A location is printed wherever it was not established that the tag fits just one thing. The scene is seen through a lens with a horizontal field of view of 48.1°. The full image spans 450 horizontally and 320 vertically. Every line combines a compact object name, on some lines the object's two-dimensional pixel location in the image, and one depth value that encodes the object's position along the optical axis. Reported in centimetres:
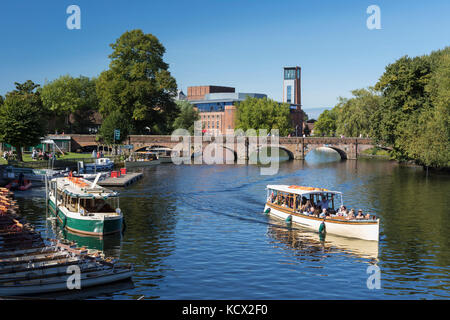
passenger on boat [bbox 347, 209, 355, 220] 3853
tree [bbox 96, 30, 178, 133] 11100
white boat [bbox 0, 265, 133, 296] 2383
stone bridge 12581
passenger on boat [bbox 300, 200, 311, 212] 4351
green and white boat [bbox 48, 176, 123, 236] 3753
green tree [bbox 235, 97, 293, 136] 14462
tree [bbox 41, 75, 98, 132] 13438
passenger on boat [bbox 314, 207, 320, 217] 4215
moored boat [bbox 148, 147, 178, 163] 11495
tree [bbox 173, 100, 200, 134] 14762
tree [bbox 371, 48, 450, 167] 7840
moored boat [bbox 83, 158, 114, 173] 8083
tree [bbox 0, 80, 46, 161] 7638
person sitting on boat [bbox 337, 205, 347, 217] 4011
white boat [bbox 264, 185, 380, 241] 3738
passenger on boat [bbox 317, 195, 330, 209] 4400
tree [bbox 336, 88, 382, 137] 13238
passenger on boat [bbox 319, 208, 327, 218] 4072
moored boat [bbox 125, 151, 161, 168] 10112
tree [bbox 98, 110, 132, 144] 11012
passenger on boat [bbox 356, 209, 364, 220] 3838
